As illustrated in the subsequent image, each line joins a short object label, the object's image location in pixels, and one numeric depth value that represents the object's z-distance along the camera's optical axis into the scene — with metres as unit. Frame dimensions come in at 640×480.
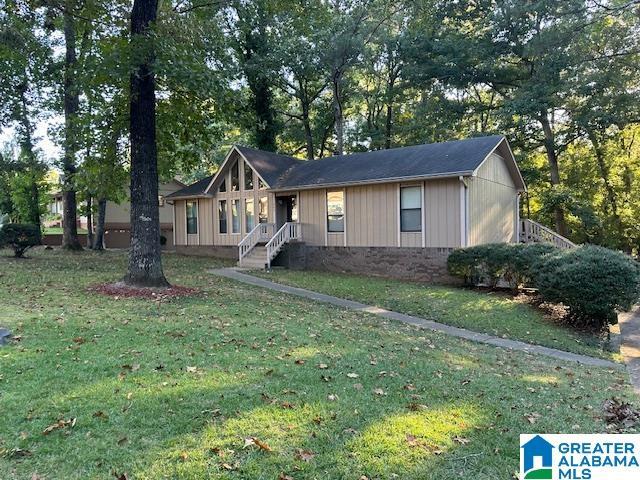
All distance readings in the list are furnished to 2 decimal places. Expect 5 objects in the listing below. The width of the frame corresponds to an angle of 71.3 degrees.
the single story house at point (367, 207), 15.15
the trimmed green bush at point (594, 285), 9.65
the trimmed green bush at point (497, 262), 12.38
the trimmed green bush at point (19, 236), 15.83
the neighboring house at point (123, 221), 30.17
